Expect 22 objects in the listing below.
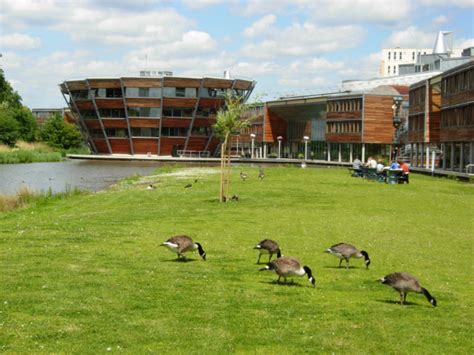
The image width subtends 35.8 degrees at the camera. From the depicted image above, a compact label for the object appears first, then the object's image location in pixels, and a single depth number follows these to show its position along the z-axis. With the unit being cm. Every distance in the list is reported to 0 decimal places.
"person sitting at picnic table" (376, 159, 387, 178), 5356
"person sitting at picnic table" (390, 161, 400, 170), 5169
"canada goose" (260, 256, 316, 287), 1415
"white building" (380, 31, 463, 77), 17700
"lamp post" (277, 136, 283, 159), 14895
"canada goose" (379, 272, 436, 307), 1317
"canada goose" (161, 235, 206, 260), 1680
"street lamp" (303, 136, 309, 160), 13975
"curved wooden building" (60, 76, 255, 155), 13912
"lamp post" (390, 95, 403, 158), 8259
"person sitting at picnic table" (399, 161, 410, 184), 5161
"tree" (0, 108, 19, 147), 12812
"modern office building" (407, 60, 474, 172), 7188
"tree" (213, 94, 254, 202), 3422
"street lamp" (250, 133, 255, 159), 15438
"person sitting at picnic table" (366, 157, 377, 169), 6098
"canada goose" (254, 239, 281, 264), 1647
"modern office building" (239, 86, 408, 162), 11650
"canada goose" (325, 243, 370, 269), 1639
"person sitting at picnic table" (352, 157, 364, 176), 6041
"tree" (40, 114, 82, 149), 15125
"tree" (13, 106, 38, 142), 15175
